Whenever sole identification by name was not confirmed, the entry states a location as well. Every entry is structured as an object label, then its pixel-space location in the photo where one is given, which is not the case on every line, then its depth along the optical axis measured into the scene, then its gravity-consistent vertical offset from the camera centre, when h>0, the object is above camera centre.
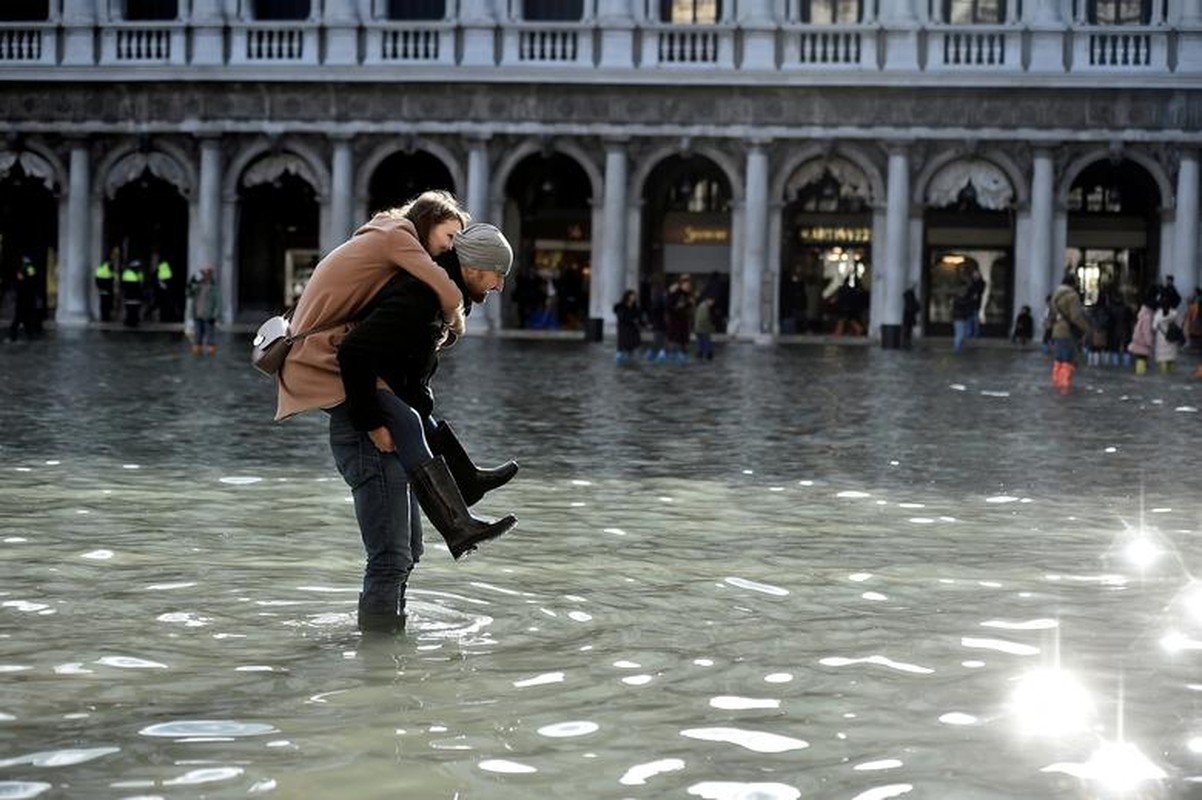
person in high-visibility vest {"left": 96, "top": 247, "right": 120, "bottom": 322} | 47.72 -0.73
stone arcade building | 44.47 +2.66
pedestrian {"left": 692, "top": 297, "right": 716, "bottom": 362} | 35.28 -1.03
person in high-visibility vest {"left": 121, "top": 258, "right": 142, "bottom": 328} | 47.78 -0.89
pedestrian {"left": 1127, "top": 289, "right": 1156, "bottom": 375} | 34.41 -0.93
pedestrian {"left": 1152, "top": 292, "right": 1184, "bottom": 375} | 34.06 -0.91
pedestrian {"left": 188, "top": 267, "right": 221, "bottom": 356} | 35.53 -0.93
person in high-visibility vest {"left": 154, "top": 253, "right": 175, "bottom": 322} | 49.66 -1.09
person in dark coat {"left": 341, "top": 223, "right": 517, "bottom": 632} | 7.24 -0.53
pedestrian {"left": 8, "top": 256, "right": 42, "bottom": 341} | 39.00 -0.89
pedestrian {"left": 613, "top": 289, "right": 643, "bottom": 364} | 34.88 -0.99
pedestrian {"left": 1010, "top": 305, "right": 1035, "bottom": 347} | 44.06 -1.06
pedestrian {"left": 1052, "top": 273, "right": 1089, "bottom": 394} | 28.06 -0.74
